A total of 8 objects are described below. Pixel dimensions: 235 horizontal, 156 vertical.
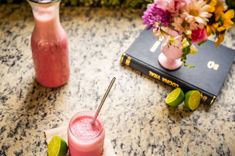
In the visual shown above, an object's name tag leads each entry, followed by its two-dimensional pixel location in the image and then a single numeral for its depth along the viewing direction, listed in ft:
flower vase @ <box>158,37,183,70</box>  2.94
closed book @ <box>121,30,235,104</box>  3.20
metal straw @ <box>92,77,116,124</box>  2.44
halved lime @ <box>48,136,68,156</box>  2.64
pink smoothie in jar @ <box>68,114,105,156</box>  2.50
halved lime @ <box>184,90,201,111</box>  3.07
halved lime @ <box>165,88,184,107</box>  3.08
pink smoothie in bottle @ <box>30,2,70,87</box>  2.67
